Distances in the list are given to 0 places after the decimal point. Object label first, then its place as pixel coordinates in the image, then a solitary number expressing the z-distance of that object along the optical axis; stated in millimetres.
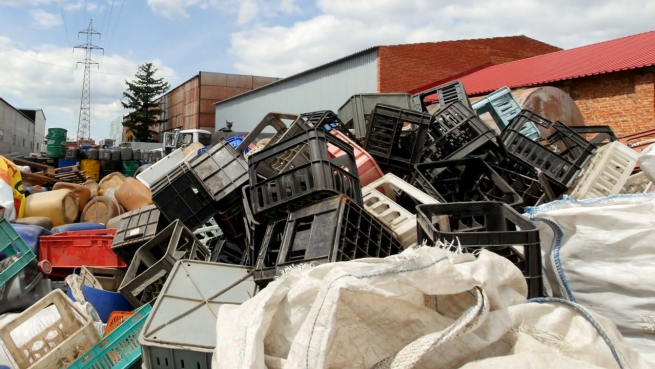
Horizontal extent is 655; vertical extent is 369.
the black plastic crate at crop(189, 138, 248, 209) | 3738
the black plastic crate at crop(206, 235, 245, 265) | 3848
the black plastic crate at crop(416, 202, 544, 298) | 2076
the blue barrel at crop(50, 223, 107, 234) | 5172
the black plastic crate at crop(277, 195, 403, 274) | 2377
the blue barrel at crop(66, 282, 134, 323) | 3457
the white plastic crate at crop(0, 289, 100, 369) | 2686
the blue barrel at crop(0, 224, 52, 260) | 4430
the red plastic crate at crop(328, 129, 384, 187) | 3969
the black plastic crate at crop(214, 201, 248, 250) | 3764
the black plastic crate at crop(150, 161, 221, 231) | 3818
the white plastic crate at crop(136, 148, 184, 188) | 5723
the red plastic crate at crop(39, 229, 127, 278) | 4367
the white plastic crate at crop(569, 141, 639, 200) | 3482
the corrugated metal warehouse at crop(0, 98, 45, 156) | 32656
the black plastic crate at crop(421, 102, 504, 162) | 4094
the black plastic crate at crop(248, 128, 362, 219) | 2721
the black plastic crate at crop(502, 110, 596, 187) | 3902
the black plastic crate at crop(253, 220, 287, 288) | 2484
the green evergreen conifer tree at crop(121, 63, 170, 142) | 36750
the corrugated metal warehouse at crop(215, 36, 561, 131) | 18219
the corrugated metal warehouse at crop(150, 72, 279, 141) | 30984
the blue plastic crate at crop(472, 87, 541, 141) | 6301
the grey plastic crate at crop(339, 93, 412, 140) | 6148
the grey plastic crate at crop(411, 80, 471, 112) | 5762
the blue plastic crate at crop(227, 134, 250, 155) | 6945
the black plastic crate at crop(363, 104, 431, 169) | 4324
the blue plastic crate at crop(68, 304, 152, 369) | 2629
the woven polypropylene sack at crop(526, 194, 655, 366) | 2188
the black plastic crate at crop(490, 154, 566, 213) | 3738
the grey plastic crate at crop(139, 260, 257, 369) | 2143
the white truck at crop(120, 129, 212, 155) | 14384
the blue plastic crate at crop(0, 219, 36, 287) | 3582
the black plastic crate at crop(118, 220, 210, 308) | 3322
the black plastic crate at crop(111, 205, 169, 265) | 3973
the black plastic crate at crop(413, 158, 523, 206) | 3721
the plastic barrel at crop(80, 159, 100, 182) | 13406
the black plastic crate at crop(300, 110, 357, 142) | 5059
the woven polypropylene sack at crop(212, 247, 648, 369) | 1463
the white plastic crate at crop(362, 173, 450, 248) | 2982
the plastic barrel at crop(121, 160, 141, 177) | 13891
